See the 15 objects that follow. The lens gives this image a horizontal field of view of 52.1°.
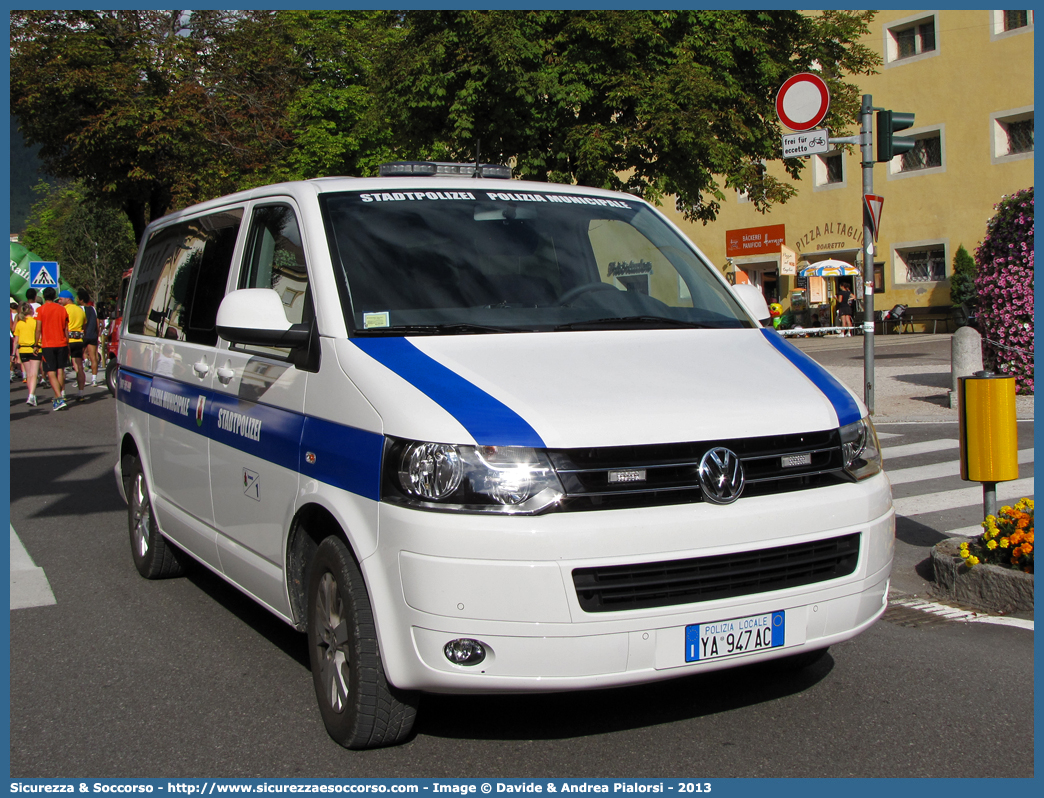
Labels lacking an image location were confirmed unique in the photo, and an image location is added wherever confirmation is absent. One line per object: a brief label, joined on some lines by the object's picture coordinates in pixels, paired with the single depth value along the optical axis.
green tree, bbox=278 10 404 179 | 28.47
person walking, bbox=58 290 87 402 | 20.84
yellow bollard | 5.61
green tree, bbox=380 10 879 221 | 15.39
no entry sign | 10.10
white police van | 3.21
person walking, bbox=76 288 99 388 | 22.19
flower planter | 5.39
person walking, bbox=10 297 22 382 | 25.00
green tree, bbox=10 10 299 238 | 30.12
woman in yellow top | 18.83
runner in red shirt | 17.59
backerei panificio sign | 39.55
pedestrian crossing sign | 27.09
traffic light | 9.73
